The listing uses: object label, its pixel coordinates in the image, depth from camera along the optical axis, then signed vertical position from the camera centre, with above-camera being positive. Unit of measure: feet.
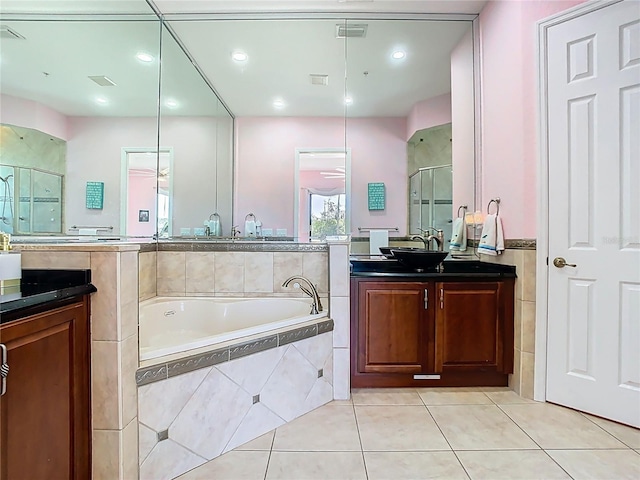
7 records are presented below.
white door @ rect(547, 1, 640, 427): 6.05 +0.60
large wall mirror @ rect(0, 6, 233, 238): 7.18 +2.88
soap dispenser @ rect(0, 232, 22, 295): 3.70 -0.38
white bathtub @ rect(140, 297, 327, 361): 8.14 -1.98
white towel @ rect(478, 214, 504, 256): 7.81 +0.09
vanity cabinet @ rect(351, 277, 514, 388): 7.47 -2.03
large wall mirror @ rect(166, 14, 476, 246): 9.29 +4.12
